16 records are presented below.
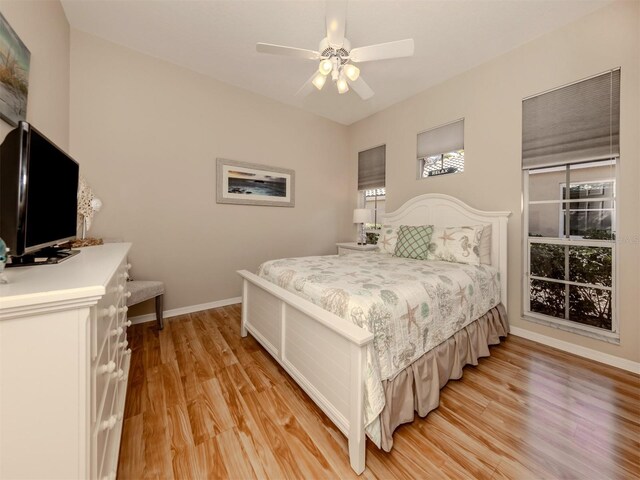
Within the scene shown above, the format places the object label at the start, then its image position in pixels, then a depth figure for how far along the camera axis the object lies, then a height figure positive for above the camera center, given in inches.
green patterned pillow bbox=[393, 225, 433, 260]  107.1 -0.7
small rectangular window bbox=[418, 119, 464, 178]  121.9 +45.2
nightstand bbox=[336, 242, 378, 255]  146.8 -4.7
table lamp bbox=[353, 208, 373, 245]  155.6 +14.7
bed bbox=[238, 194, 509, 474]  47.9 -23.5
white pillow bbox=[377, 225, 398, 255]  122.0 +0.6
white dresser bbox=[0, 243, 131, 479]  25.1 -14.5
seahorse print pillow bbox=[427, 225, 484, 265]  97.0 -1.6
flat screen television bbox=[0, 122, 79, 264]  36.8 +7.4
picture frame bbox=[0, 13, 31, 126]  50.9 +34.8
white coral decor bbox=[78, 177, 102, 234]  89.5 +12.1
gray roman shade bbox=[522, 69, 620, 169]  82.0 +41.4
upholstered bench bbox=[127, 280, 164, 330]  92.6 -20.2
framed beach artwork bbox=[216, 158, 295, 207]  130.0 +30.2
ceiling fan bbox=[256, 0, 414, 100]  75.4 +58.3
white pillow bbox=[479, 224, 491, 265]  101.1 -1.6
